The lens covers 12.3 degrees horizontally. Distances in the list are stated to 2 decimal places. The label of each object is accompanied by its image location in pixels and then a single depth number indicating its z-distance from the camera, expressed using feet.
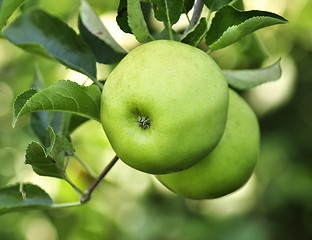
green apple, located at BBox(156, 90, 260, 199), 2.87
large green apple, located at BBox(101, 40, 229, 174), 2.62
